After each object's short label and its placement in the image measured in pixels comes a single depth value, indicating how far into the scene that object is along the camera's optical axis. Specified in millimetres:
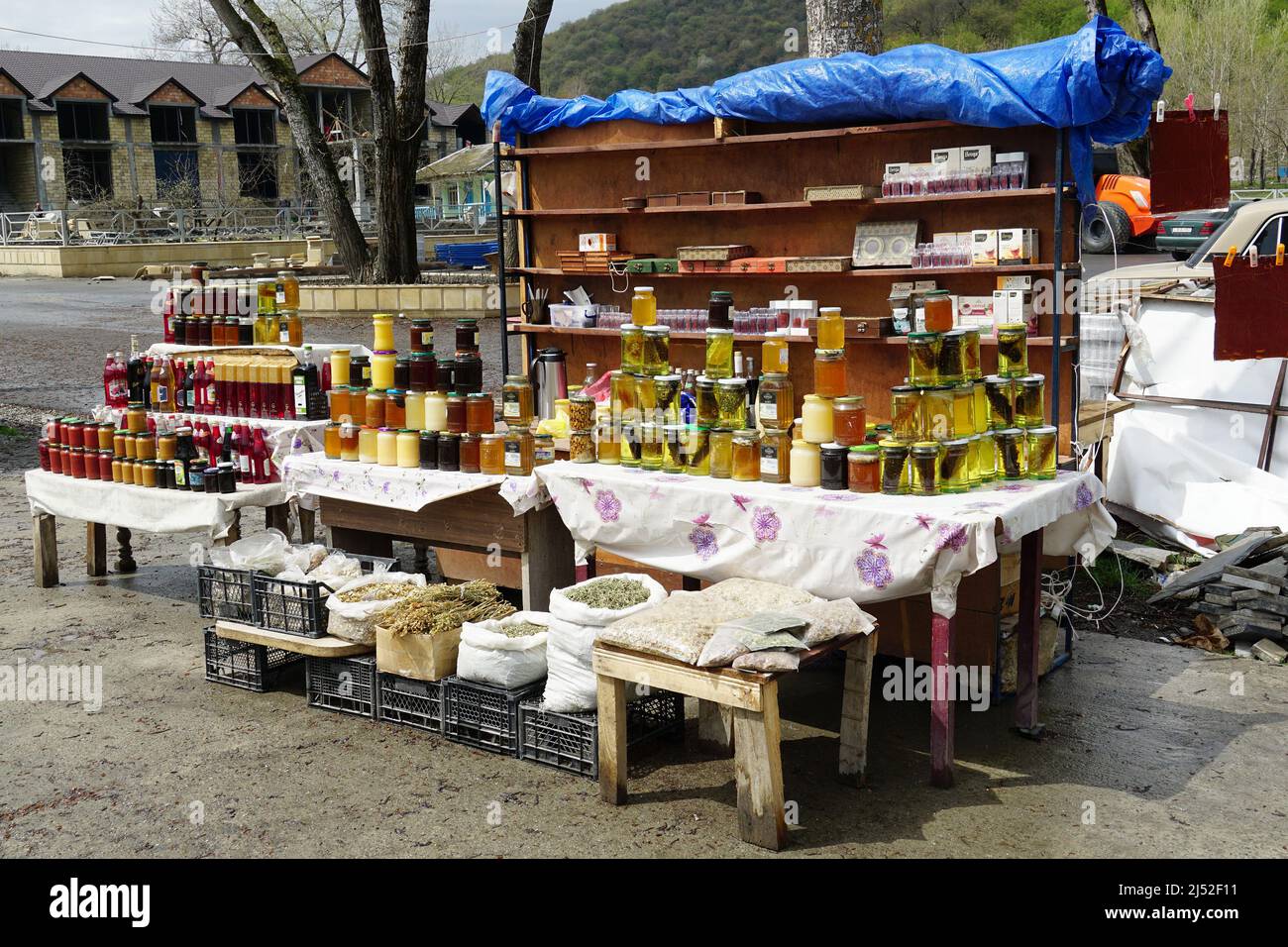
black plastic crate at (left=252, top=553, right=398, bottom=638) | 5418
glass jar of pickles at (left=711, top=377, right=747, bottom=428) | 5082
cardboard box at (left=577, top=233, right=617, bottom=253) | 8344
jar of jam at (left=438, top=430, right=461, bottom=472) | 5699
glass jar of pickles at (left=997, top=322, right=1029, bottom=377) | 4906
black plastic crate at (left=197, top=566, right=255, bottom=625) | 5789
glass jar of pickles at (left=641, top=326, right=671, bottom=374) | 5422
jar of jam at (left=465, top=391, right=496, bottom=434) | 5648
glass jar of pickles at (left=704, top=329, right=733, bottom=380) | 5301
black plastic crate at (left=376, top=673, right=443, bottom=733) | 5102
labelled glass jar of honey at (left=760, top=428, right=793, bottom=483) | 4938
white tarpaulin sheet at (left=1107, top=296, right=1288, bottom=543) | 7355
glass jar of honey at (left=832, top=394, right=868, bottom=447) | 4770
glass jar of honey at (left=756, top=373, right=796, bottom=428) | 4980
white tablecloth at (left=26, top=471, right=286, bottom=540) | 6445
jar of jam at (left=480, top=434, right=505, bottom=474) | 5586
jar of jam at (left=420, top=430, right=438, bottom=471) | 5801
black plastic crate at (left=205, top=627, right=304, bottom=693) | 5680
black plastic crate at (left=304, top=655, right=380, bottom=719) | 5301
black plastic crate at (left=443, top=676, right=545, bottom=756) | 4863
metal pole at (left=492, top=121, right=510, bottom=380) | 8195
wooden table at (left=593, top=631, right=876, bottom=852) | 4020
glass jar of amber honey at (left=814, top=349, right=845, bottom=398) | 4820
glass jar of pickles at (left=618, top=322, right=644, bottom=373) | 5445
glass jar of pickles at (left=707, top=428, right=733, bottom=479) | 5062
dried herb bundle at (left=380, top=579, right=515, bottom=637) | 5059
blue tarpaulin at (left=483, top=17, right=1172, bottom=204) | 6191
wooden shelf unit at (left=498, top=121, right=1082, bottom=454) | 6684
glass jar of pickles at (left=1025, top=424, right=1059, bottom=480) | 4910
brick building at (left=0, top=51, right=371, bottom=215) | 48312
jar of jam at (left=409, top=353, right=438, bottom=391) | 5914
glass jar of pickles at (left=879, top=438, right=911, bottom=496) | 4664
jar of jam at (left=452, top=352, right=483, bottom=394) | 5832
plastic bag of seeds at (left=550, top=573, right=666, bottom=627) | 4645
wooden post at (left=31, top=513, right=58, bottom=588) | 7203
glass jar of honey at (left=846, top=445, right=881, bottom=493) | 4707
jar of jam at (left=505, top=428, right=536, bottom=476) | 5543
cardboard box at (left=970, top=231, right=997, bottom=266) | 6781
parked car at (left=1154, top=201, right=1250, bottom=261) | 22109
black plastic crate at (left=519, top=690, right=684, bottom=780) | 4656
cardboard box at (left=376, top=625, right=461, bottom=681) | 5020
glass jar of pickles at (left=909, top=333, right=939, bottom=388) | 4664
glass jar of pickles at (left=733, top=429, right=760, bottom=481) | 4984
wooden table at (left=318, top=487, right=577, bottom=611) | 5648
